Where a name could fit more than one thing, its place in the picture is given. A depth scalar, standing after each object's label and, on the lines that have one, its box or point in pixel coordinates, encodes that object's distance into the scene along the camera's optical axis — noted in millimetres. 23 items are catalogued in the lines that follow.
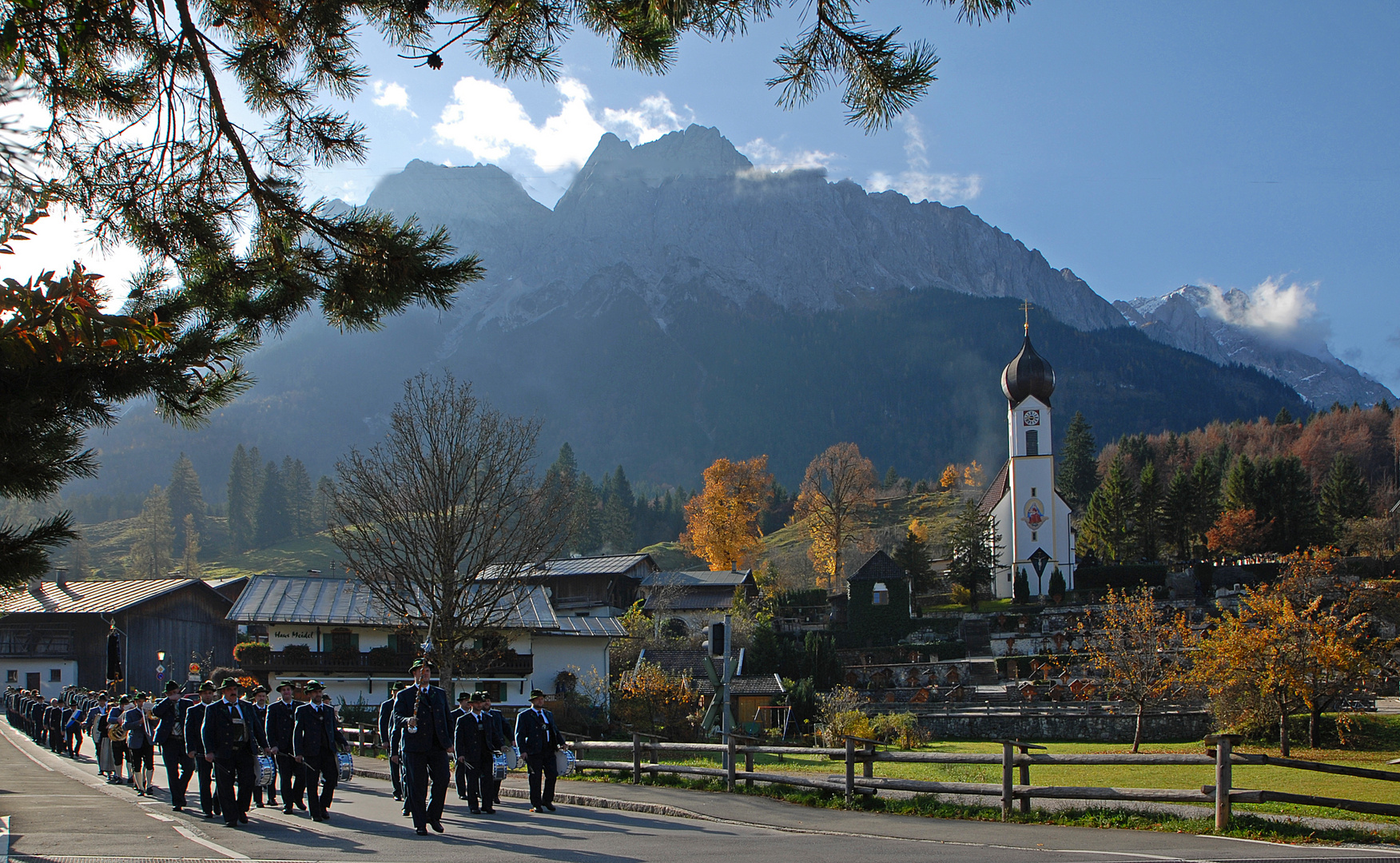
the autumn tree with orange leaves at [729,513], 81000
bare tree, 25141
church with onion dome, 77625
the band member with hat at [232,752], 12633
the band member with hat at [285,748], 13852
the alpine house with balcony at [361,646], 38469
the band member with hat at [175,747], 14461
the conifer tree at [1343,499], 74562
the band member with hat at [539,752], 14469
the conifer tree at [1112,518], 82875
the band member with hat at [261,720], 14017
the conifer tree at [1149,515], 82000
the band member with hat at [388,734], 14188
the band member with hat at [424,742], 11445
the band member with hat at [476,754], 13906
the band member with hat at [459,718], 14250
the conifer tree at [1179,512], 80312
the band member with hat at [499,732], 14078
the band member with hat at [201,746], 13172
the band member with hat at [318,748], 13180
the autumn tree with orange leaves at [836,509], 78938
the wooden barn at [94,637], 52250
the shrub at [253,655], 37844
